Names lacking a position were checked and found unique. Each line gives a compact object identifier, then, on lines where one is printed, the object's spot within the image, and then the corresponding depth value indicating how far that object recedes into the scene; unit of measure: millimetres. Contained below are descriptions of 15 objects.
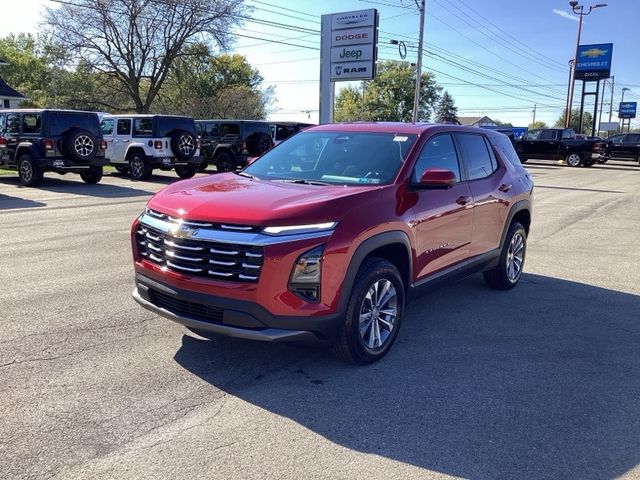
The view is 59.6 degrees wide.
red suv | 3561
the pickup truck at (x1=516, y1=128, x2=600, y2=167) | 32094
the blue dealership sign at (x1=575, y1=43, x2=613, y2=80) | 52875
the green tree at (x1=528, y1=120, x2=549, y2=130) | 151862
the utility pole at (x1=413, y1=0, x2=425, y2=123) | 33812
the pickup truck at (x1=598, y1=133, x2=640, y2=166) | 32844
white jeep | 17438
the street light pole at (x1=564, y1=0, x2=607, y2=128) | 44781
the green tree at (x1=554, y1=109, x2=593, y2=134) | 109062
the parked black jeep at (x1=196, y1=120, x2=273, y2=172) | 19625
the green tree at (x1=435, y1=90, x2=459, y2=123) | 106125
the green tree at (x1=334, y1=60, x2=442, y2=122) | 94062
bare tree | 37000
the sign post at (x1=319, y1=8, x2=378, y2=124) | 26484
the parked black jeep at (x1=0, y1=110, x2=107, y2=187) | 14562
